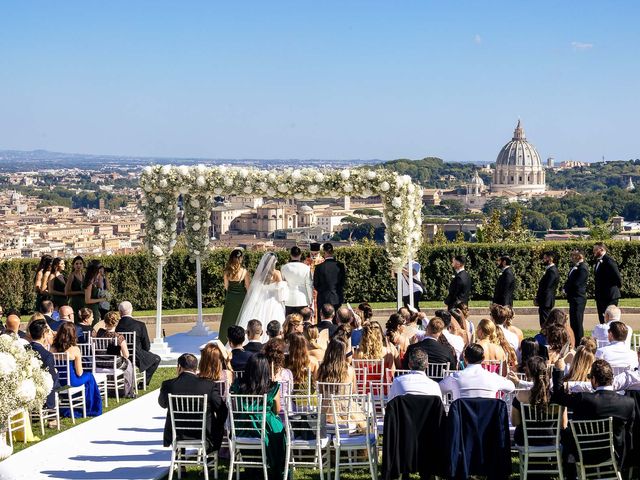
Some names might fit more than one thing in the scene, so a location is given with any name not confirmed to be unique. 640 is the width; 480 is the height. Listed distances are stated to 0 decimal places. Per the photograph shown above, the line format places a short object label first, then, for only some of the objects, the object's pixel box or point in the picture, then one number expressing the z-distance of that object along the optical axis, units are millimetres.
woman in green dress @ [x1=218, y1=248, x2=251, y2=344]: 15961
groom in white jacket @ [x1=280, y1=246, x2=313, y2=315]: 15898
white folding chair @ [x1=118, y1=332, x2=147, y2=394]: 12384
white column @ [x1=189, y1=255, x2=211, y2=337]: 17406
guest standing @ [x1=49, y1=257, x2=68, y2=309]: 16172
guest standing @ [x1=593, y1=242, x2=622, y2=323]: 15129
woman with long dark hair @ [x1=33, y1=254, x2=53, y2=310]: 16281
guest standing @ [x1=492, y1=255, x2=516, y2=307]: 15070
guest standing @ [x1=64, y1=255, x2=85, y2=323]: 15875
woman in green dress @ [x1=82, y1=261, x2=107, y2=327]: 15789
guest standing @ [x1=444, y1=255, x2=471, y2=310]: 14797
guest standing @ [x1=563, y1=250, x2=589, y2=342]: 15101
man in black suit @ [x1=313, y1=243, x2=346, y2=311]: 15703
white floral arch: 15570
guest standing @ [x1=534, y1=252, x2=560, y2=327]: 15023
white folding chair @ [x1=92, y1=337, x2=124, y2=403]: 11938
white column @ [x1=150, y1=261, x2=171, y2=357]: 16141
